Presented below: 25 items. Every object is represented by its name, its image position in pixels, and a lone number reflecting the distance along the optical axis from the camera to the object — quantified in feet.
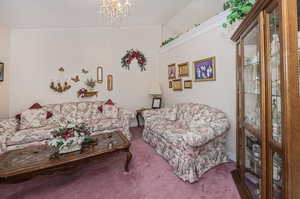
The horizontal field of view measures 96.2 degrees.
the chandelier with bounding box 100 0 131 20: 6.96
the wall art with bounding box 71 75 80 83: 11.72
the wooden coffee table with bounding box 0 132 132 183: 4.40
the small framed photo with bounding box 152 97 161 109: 13.44
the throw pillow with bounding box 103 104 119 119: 10.69
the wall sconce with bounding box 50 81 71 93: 11.19
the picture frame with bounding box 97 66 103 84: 12.46
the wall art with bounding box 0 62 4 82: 9.29
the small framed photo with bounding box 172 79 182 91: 11.45
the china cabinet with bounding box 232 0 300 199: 2.61
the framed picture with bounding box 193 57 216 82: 8.39
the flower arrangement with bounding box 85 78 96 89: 12.12
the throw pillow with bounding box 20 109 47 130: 8.67
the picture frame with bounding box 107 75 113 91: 12.80
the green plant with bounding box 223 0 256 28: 4.82
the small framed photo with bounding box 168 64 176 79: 12.18
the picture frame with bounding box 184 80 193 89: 10.31
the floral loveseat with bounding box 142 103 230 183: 5.71
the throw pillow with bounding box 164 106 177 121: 9.43
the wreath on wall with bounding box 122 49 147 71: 13.24
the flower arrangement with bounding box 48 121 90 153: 5.40
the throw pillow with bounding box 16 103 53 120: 9.69
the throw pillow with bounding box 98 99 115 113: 11.14
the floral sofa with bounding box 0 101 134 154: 7.20
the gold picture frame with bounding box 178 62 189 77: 10.61
